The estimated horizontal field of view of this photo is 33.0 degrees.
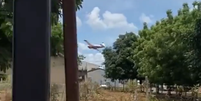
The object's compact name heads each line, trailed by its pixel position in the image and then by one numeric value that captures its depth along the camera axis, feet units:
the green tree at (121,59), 136.98
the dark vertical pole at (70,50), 11.44
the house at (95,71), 195.39
